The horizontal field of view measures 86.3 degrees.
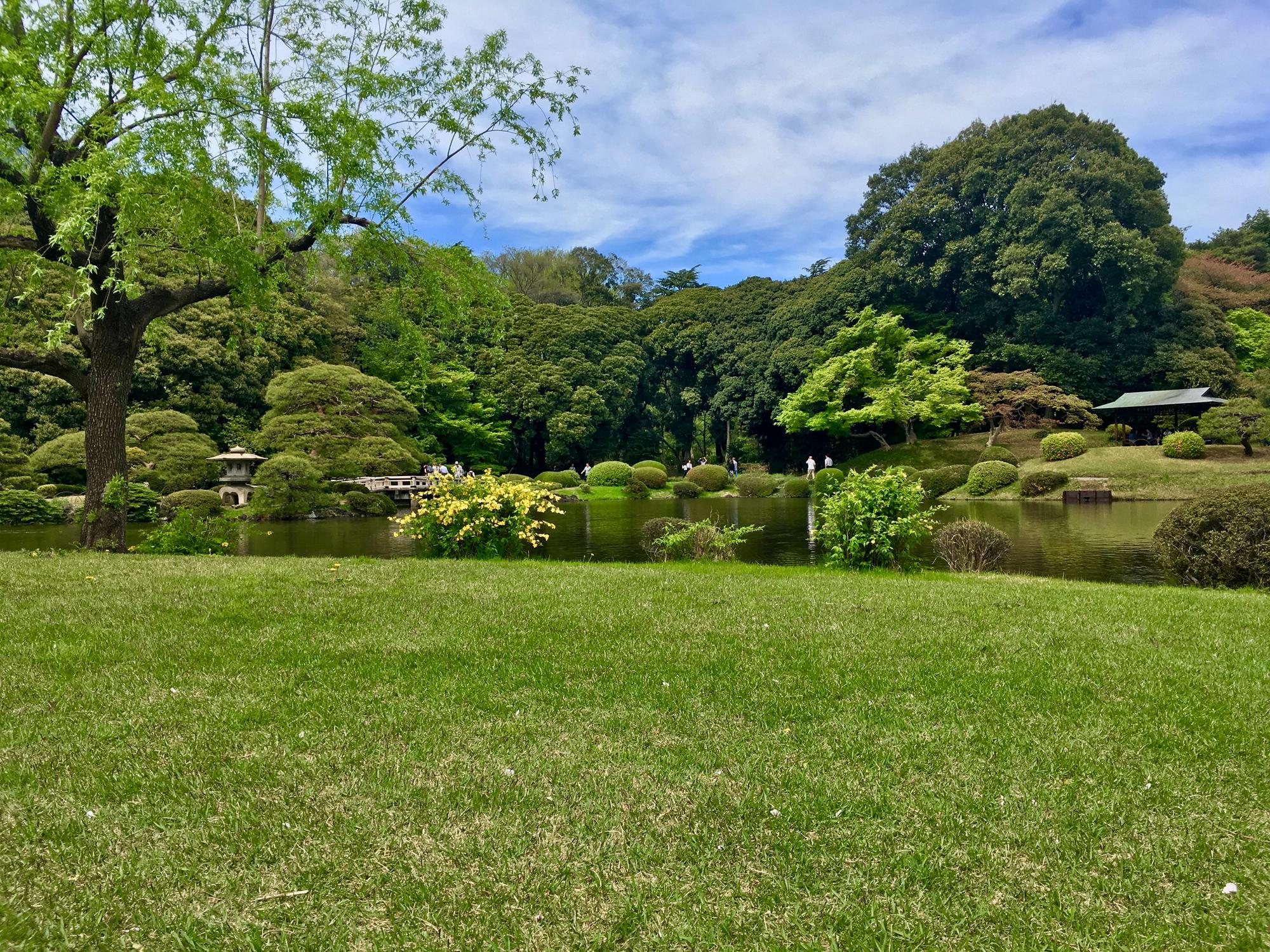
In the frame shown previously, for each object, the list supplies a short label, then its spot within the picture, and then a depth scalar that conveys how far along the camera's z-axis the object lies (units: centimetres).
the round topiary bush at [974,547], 952
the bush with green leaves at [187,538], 976
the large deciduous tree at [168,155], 797
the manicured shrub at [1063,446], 2655
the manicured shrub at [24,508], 1769
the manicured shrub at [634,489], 3203
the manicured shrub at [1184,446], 2458
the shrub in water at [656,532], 1082
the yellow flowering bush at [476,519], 995
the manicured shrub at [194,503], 1903
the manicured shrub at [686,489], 3181
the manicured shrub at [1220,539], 751
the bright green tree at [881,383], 3138
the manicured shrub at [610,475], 3356
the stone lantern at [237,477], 2153
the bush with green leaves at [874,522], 902
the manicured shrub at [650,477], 3259
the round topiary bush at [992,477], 2555
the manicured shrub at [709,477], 3253
